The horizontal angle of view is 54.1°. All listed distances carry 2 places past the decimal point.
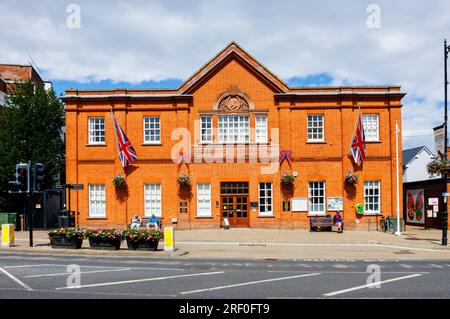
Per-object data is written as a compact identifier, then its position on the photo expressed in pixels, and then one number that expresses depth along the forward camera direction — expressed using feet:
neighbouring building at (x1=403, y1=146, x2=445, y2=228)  104.58
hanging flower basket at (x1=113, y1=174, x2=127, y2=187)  95.45
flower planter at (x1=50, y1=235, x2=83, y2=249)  64.44
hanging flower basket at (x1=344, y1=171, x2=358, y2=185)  94.38
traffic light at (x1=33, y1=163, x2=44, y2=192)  67.94
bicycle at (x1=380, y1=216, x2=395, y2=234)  92.53
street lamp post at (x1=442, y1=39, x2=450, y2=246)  70.95
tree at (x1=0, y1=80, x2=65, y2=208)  106.22
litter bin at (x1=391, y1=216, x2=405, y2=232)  91.86
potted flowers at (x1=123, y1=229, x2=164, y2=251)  62.23
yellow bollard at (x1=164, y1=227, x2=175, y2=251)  62.69
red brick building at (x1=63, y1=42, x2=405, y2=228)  96.22
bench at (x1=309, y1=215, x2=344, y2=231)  91.86
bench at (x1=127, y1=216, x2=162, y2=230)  93.86
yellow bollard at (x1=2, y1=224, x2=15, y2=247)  67.72
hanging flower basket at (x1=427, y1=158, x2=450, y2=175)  75.49
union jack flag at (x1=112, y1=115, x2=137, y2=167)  93.71
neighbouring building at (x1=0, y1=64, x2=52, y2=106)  158.57
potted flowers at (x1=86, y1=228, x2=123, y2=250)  62.34
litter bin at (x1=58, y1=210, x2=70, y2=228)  93.02
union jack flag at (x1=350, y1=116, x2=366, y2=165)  92.79
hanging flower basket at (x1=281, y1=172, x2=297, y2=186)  93.97
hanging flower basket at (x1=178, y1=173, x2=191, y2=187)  94.68
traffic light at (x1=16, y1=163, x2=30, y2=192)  67.10
